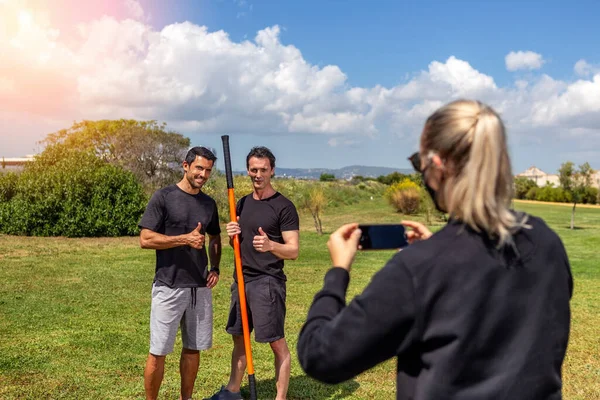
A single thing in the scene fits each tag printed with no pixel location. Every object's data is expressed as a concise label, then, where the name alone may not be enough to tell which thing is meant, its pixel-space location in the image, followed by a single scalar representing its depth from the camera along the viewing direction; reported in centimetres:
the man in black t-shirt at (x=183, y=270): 497
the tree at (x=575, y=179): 2978
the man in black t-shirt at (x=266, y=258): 523
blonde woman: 159
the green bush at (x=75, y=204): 2142
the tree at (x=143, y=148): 3077
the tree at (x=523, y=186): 5679
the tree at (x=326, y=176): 6574
